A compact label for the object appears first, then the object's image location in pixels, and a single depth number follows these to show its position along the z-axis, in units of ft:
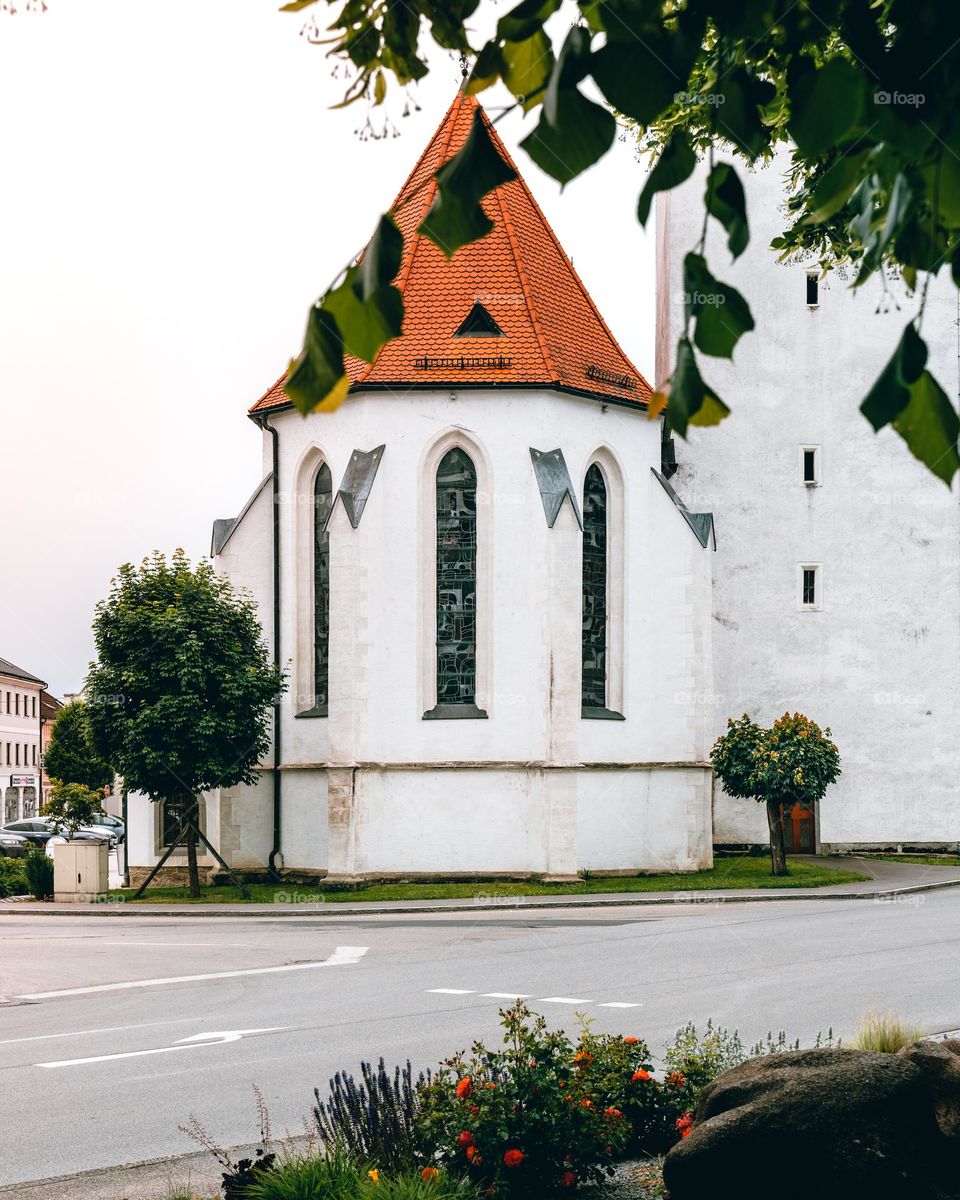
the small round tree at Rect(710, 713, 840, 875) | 91.91
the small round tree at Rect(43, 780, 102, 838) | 97.66
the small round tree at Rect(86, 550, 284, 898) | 84.58
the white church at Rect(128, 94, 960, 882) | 90.17
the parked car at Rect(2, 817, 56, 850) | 155.22
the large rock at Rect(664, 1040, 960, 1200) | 16.22
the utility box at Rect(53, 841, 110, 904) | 93.35
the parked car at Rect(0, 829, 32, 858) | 147.43
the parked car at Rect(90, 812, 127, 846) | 167.38
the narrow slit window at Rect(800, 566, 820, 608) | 115.24
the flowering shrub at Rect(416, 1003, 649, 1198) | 18.28
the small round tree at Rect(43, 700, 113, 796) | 245.86
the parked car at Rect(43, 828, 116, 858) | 149.69
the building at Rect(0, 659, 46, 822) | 291.17
